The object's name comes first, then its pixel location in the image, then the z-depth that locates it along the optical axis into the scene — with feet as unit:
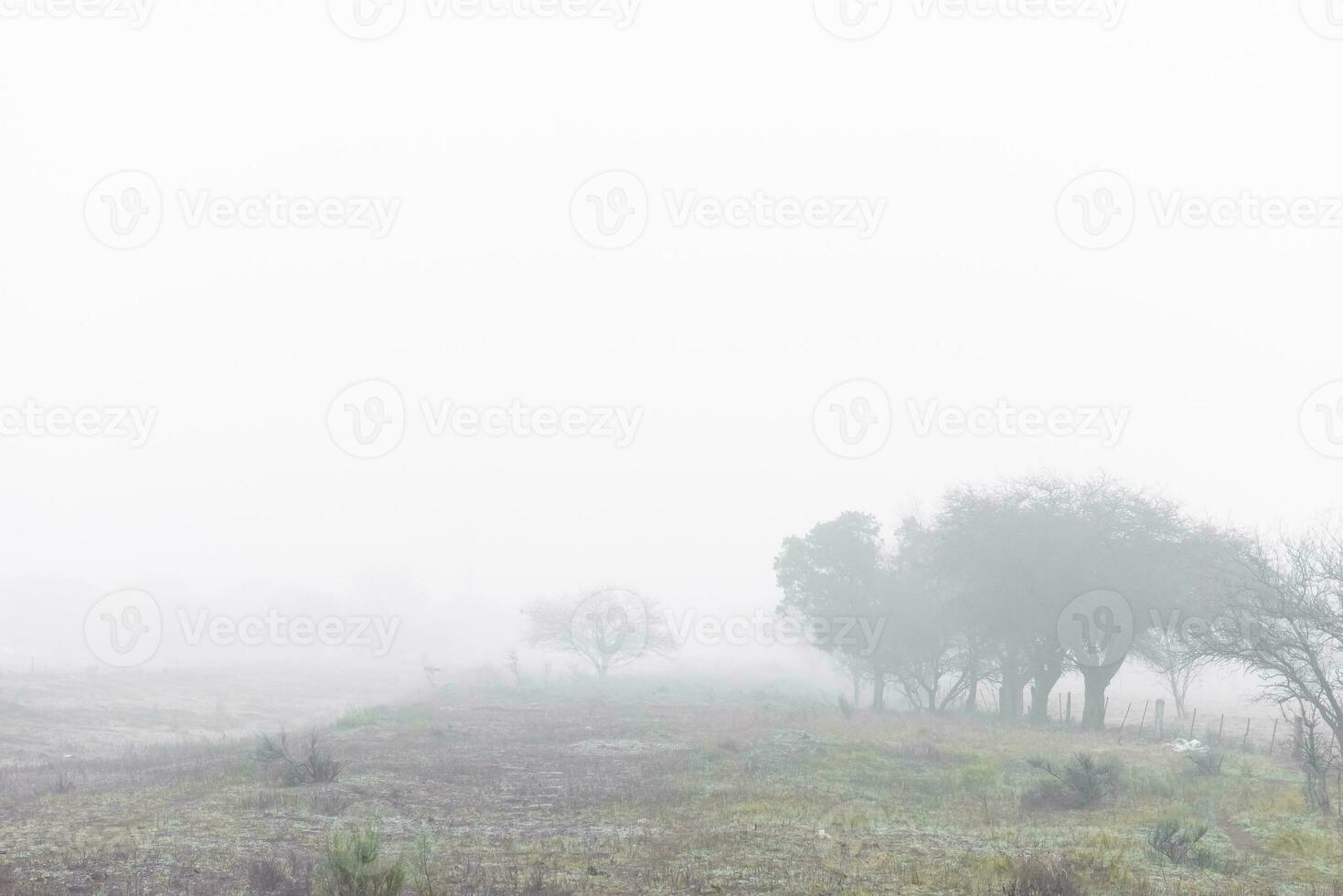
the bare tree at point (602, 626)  265.54
